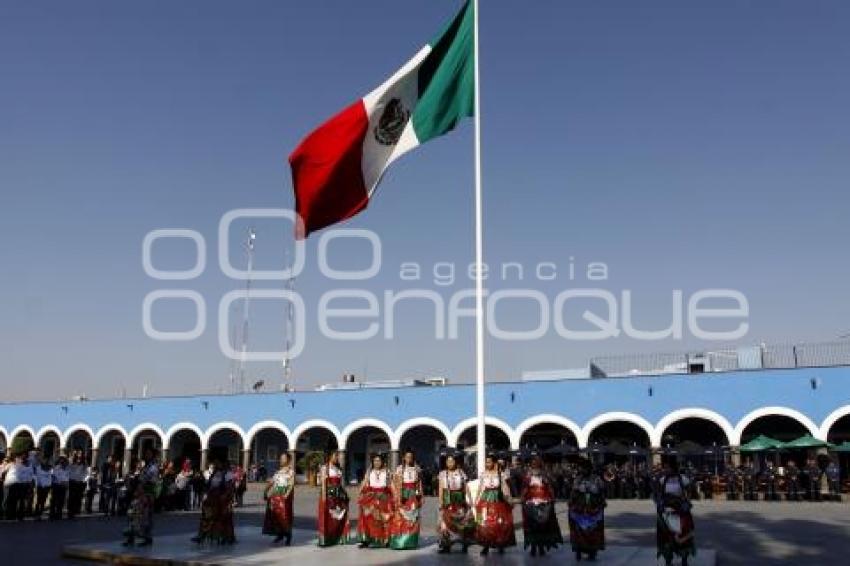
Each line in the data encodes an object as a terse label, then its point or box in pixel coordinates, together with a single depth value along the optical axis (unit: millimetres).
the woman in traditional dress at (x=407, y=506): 12680
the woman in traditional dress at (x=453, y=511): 12291
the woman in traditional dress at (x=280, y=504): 13469
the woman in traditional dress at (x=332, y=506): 13070
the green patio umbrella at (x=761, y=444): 27469
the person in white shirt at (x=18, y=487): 18531
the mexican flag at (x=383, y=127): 13156
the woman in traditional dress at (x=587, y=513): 11531
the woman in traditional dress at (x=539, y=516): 12013
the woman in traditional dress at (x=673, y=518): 10859
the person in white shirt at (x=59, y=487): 19344
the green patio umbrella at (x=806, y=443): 26859
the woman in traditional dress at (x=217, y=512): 13219
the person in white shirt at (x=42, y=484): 19438
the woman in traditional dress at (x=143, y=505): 13195
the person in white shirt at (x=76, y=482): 20156
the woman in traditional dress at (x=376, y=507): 12859
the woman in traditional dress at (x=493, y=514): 11977
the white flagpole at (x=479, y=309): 11852
